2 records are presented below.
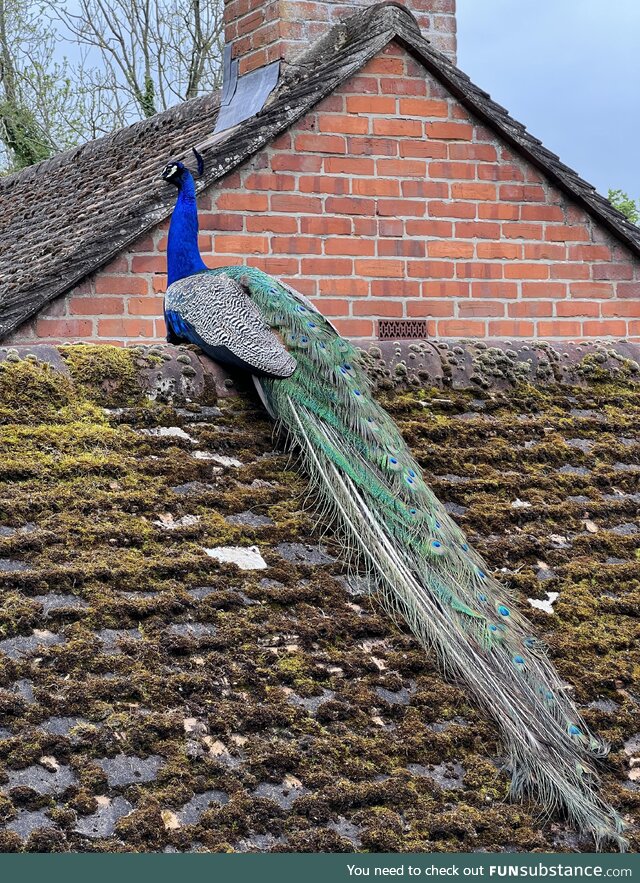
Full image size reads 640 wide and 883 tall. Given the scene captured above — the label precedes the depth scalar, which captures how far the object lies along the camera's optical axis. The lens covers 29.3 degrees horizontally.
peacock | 2.70
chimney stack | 8.18
